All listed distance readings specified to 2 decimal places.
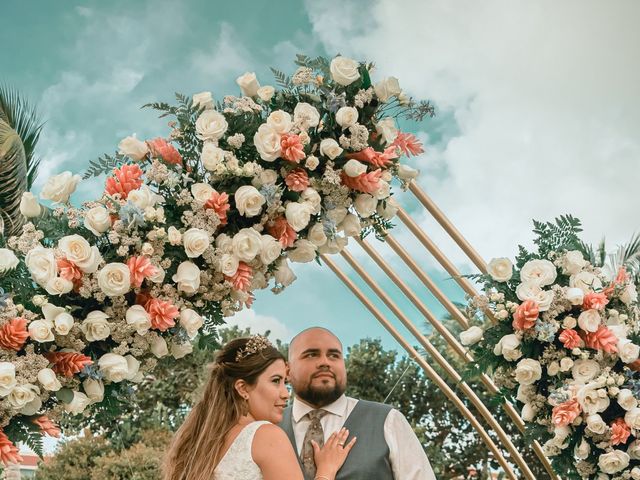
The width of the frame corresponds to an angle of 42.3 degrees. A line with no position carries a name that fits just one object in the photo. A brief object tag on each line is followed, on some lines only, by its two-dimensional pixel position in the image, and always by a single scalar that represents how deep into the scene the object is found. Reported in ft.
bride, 11.96
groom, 15.74
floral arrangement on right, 15.14
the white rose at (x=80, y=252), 10.74
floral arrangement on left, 10.75
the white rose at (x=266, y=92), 12.97
